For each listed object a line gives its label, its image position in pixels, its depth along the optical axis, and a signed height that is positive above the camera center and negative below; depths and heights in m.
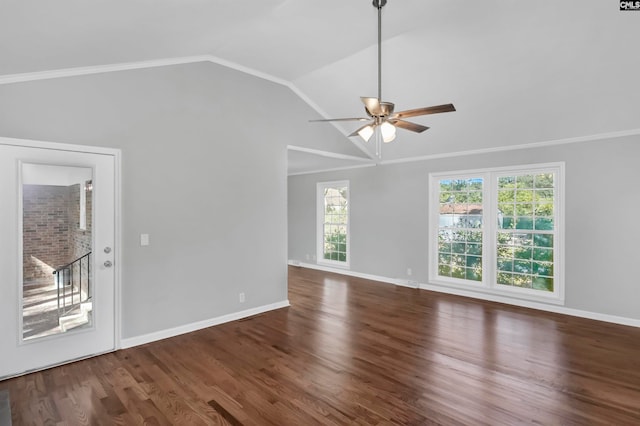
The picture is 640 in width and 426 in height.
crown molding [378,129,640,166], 4.38 +0.98
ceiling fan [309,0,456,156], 2.75 +0.80
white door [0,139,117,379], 3.00 -0.42
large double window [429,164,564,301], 5.06 -0.30
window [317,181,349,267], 7.87 -0.28
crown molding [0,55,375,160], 3.04 +1.58
